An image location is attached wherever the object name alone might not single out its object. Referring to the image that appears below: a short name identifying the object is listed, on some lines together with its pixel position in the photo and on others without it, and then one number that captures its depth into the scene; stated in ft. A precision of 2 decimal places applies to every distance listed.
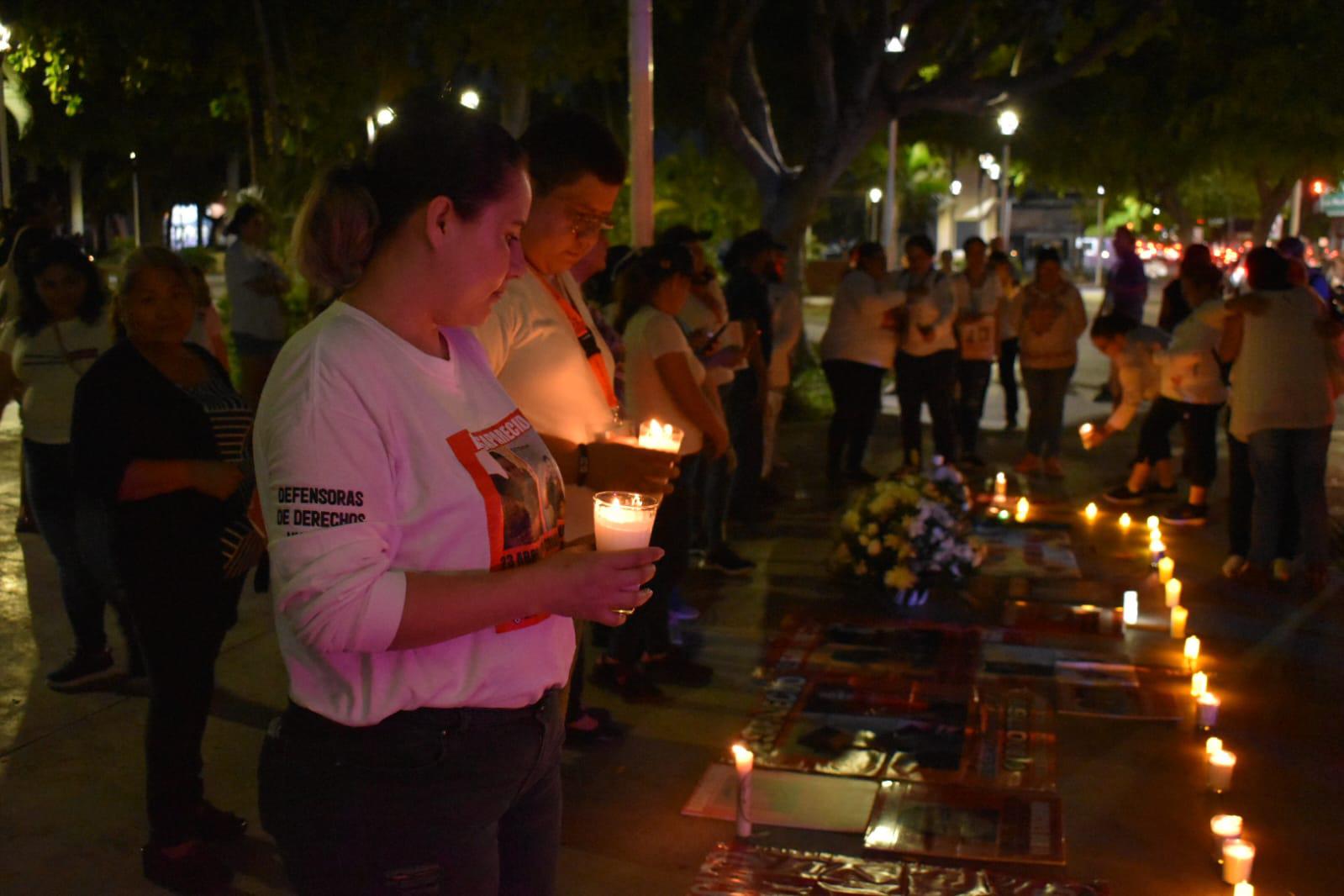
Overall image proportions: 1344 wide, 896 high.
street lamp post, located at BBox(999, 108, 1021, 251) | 61.82
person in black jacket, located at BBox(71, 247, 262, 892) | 12.92
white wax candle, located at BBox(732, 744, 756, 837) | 14.35
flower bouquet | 23.81
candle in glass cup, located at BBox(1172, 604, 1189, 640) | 21.98
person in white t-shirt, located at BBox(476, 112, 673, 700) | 10.89
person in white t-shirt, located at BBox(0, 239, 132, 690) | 18.84
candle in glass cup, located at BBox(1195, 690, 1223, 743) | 17.74
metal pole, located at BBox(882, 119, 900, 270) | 58.80
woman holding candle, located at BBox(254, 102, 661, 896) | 6.10
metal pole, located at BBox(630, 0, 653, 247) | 26.63
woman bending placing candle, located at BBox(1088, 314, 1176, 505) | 33.58
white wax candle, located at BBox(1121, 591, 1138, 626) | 23.15
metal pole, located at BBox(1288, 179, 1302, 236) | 95.43
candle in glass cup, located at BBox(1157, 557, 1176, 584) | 25.12
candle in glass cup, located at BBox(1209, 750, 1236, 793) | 15.92
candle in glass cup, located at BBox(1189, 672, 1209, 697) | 18.40
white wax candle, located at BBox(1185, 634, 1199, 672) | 20.17
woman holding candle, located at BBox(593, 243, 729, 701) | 18.95
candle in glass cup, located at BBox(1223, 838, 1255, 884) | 13.32
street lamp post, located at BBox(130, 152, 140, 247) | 137.62
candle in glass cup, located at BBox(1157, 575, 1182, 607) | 23.06
